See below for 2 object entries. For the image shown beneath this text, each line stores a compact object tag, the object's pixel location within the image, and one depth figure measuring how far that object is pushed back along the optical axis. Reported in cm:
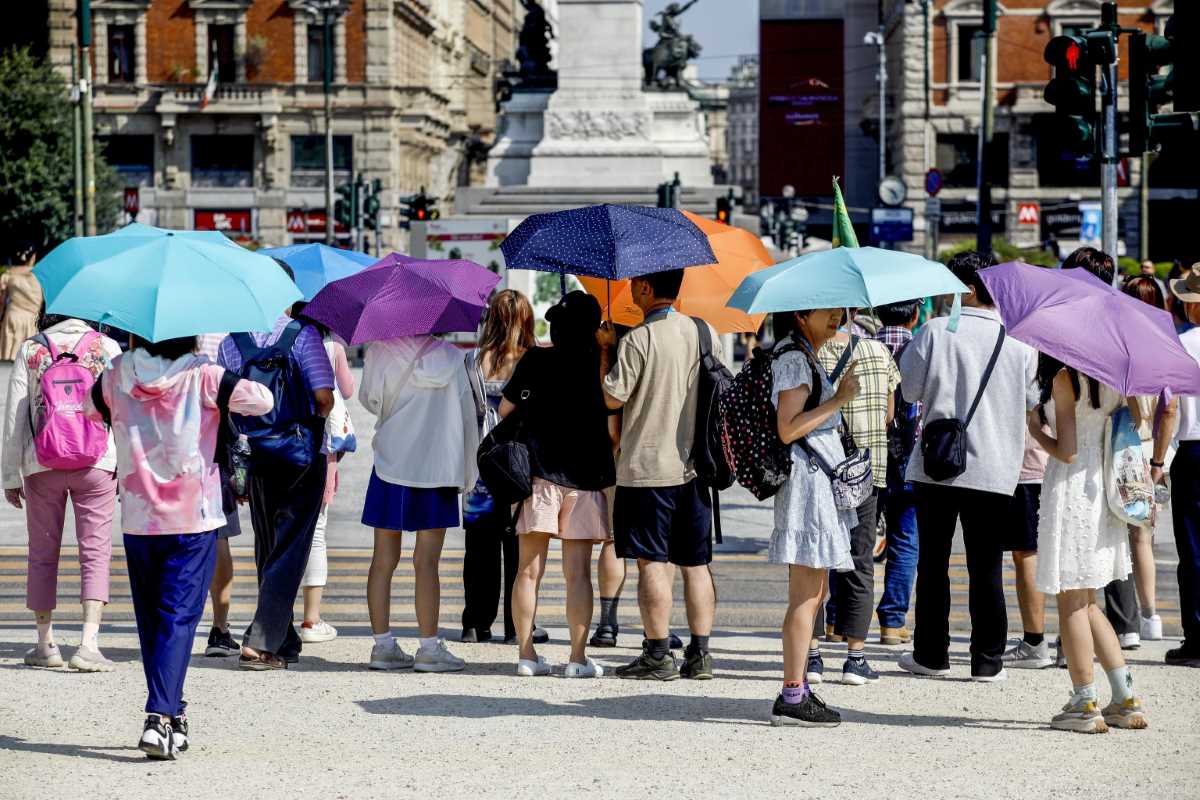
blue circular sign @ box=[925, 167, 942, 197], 5333
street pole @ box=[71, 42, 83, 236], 3919
